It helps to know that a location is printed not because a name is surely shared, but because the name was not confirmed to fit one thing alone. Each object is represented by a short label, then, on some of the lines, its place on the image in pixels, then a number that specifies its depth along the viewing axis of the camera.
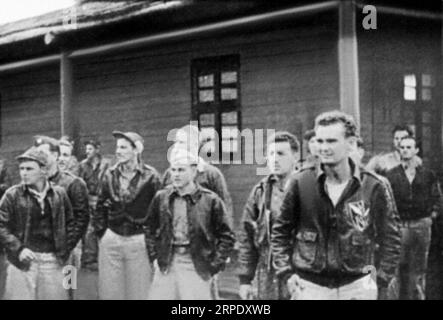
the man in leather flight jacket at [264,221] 5.95
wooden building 5.82
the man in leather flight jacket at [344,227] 5.73
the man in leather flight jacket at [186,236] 6.16
